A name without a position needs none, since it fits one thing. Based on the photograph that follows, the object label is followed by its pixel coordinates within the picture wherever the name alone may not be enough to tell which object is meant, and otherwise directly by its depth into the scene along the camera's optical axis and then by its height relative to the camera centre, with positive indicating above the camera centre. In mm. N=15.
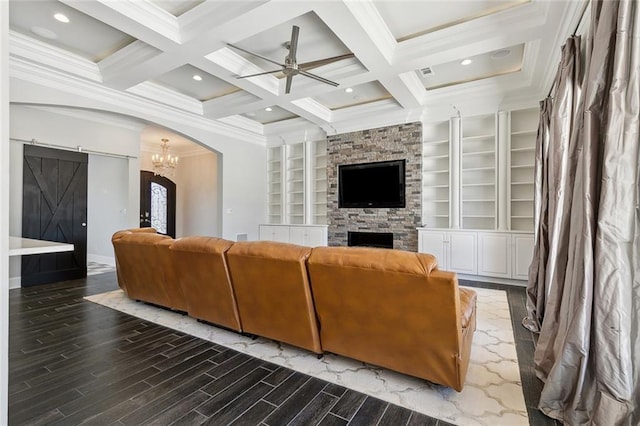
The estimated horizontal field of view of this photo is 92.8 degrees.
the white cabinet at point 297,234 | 6633 -453
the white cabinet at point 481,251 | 4621 -582
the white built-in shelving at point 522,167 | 4871 +763
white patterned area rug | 1805 -1152
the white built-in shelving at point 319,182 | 7141 +744
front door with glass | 8320 +303
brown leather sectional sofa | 1814 -612
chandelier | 6680 +1167
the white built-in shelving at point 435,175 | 5668 +732
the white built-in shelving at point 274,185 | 7695 +740
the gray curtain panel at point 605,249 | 1426 -169
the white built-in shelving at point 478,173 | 5199 +737
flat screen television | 5832 +600
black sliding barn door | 4843 +66
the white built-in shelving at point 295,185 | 7406 +720
